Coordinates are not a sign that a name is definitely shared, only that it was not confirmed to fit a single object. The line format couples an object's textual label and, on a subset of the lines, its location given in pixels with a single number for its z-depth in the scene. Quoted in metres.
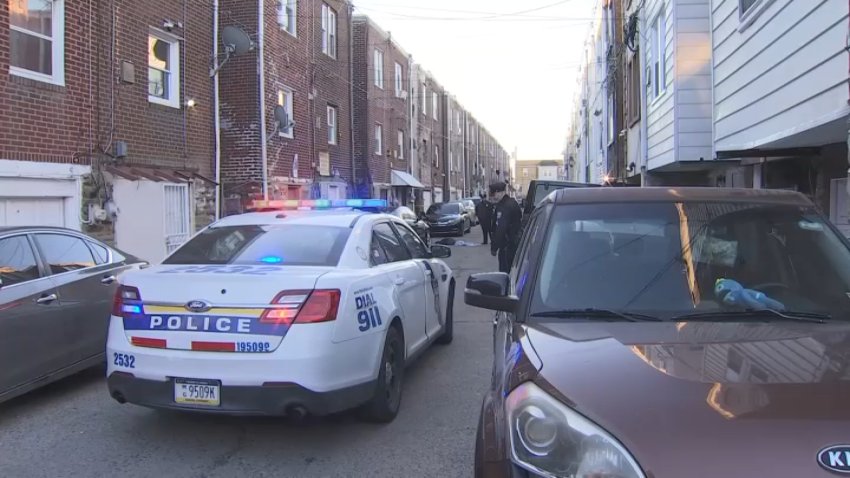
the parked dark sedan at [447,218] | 25.03
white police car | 3.88
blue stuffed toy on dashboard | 2.86
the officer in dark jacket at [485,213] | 17.02
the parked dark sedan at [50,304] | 4.77
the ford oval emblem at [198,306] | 3.97
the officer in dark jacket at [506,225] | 9.40
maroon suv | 1.77
